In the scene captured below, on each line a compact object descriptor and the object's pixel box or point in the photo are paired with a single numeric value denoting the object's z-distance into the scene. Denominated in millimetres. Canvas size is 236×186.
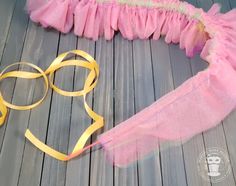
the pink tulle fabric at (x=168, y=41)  785
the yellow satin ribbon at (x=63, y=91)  765
